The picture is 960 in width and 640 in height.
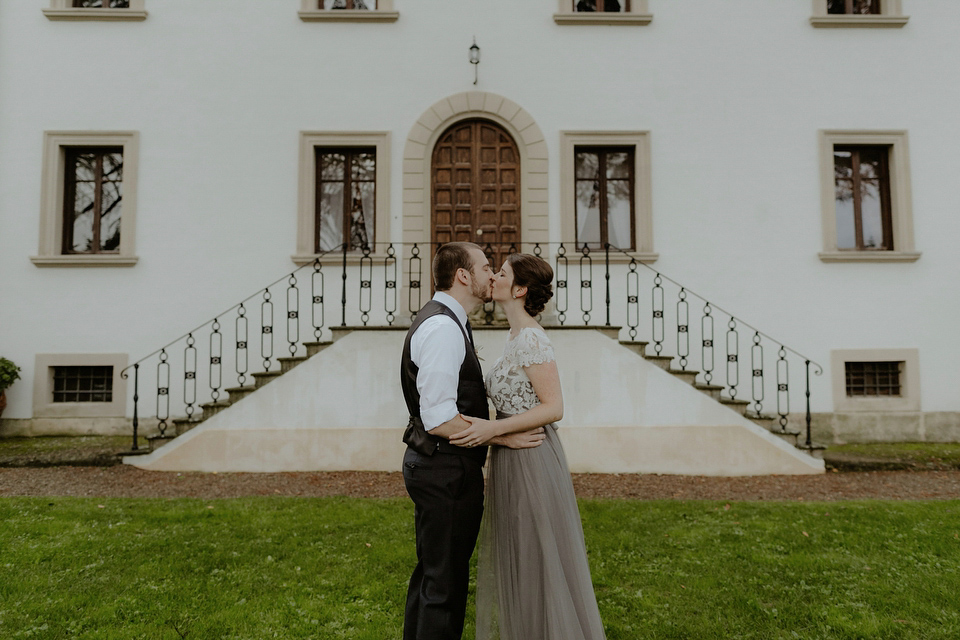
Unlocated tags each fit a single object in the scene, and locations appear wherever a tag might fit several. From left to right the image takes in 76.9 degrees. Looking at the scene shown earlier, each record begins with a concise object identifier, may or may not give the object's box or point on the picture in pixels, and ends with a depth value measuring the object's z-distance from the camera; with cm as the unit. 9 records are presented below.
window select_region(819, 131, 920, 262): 904
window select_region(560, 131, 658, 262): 904
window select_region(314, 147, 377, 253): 918
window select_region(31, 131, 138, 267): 877
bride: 264
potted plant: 821
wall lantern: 885
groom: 251
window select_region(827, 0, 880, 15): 947
